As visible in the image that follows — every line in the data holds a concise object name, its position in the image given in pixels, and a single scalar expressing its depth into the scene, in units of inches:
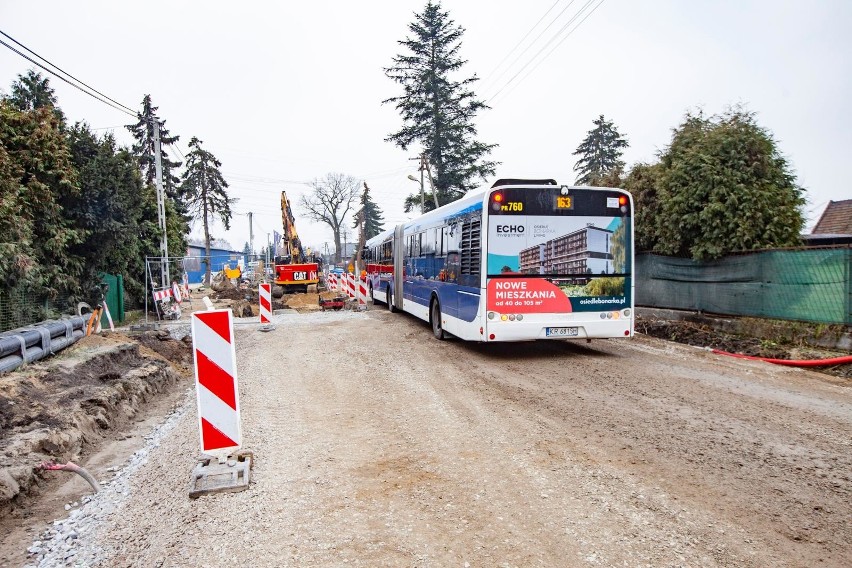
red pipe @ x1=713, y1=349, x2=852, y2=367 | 355.3
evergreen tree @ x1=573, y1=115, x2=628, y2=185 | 1983.3
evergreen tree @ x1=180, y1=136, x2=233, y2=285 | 2004.2
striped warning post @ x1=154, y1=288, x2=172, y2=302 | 743.7
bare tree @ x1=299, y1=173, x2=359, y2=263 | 2970.0
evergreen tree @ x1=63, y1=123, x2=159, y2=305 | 603.5
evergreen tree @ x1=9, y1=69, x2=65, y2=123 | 1130.4
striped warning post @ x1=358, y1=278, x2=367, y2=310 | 892.1
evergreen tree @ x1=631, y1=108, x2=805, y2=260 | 478.6
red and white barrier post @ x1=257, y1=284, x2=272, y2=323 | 637.9
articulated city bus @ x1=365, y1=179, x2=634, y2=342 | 378.9
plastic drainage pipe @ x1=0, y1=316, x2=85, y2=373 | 306.0
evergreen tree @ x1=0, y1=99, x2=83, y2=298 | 444.1
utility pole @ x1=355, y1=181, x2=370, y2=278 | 2796.5
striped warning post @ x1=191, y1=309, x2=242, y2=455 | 185.9
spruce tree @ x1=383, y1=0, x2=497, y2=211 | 1429.6
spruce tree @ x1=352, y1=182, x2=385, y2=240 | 3403.1
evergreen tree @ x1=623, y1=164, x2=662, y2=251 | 584.7
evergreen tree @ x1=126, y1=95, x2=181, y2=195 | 1536.7
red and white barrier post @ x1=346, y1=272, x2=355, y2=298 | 1025.5
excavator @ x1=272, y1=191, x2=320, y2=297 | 1229.7
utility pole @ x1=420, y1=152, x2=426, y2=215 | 1419.8
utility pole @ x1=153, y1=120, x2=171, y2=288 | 768.8
